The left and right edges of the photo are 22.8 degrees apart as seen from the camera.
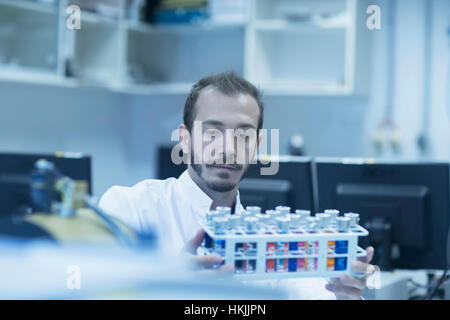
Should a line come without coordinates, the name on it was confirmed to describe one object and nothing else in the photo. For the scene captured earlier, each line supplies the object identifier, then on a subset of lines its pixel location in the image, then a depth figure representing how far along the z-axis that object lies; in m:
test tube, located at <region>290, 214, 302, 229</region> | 2.11
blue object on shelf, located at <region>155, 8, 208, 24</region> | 4.17
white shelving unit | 3.70
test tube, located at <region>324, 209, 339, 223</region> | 2.15
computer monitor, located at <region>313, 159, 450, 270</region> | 2.84
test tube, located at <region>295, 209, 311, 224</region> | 2.13
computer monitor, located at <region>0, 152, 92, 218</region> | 2.21
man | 2.14
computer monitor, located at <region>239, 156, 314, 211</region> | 2.25
